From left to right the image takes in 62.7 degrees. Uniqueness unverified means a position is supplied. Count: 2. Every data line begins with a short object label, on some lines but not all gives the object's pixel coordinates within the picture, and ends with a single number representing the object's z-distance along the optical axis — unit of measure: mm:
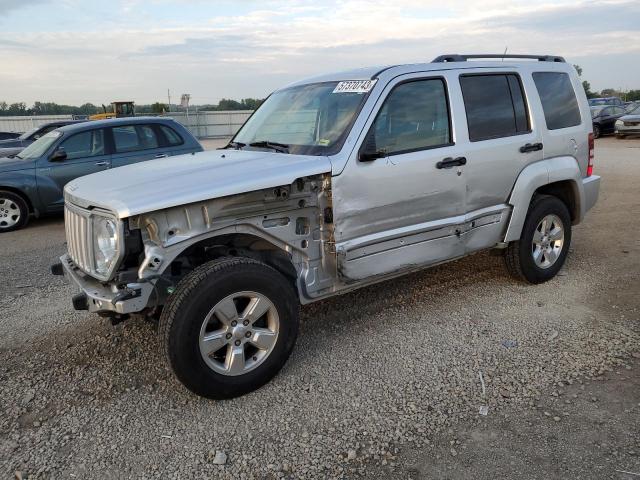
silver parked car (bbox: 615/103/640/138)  19312
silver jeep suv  3084
